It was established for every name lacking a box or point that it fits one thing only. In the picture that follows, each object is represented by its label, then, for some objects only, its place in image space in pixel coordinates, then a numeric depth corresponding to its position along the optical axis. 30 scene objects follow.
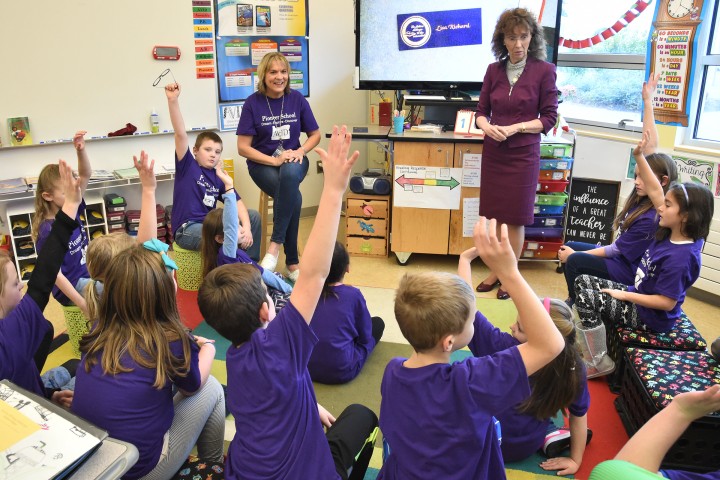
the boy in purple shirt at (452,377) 1.18
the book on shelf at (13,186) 3.50
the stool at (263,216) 3.97
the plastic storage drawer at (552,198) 3.73
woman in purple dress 3.12
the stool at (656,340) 2.38
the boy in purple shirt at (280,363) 1.29
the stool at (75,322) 2.55
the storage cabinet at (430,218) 3.76
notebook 1.01
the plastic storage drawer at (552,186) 3.70
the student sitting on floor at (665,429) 1.12
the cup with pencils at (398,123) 3.89
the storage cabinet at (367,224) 4.00
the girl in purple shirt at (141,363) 1.40
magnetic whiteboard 3.57
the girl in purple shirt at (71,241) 2.41
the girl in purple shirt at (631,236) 2.63
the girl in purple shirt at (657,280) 2.27
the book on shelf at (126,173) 3.93
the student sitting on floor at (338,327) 2.32
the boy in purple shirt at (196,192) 3.18
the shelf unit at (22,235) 3.58
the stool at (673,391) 1.91
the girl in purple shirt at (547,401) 1.73
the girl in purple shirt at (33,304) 1.49
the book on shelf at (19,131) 3.58
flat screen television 3.86
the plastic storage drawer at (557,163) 3.65
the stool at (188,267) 3.30
